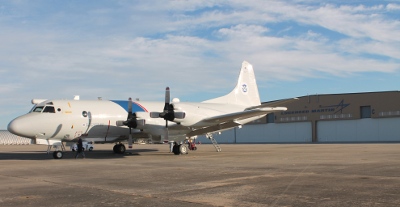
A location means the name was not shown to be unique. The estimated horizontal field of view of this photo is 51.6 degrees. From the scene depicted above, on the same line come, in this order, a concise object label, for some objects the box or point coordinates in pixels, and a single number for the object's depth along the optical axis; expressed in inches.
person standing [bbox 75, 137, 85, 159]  1036.4
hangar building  2640.3
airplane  1005.2
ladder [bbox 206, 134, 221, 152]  1336.9
